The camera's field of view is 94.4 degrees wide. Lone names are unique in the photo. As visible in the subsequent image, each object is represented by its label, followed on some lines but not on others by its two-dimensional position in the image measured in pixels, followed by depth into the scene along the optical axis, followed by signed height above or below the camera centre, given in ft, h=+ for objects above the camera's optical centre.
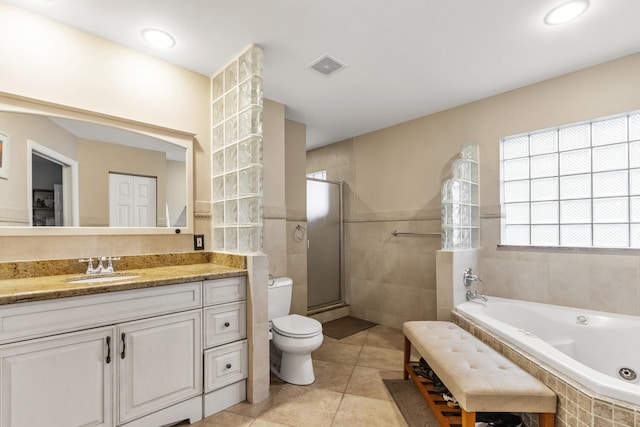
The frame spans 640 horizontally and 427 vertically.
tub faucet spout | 8.38 -2.39
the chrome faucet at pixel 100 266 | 5.99 -1.10
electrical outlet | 7.63 -0.76
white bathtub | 5.25 -2.66
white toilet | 7.05 -3.10
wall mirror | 5.61 +0.84
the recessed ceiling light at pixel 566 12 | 5.45 +3.79
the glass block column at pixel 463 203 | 8.34 +0.22
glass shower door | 12.00 -1.35
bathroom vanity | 4.27 -2.30
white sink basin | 5.41 -1.25
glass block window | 7.26 +0.69
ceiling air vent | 7.22 +3.69
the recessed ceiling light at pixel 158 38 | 6.24 +3.81
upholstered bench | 4.44 -2.73
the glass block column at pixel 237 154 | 6.65 +1.39
